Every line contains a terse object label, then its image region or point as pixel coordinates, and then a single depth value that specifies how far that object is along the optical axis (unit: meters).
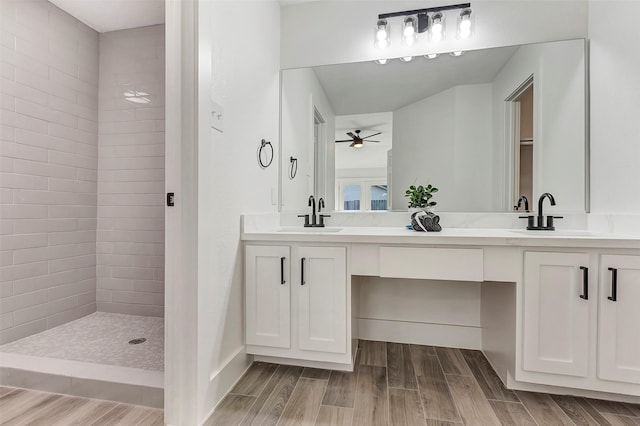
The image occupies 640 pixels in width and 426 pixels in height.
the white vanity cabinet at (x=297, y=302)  1.62
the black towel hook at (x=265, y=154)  1.96
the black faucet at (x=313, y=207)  2.21
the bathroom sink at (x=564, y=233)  1.70
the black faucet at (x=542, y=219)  1.84
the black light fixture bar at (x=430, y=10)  1.99
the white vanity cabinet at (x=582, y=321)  1.33
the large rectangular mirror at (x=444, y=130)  1.92
